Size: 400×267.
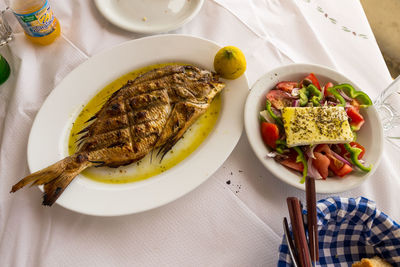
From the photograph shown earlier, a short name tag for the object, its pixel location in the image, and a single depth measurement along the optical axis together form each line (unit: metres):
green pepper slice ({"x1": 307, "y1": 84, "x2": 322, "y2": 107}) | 0.77
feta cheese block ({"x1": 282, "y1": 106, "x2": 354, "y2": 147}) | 0.74
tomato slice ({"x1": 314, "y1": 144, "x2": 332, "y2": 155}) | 0.74
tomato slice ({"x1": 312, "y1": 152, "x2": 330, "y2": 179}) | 0.73
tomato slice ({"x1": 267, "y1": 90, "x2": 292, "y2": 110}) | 0.78
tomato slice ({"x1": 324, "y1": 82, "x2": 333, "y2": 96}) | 0.79
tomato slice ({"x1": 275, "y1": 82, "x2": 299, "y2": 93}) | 0.79
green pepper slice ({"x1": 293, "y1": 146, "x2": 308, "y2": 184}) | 0.73
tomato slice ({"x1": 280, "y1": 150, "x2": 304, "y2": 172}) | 0.74
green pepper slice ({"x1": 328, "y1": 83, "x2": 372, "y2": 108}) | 0.78
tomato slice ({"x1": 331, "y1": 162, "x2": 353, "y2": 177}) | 0.73
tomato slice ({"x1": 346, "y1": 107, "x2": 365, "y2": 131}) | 0.77
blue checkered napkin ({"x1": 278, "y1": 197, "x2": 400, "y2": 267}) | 0.68
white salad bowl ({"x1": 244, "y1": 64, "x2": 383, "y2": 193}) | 0.73
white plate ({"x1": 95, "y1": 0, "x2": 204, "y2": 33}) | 0.88
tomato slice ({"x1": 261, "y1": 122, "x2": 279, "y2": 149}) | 0.75
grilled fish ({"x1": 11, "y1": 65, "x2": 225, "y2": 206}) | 0.74
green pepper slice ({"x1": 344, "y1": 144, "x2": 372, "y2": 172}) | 0.73
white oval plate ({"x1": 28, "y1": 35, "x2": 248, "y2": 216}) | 0.73
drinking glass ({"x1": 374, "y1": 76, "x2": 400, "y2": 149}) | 0.79
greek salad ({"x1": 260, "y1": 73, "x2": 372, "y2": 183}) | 0.74
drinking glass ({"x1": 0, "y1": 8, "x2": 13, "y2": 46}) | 0.85
